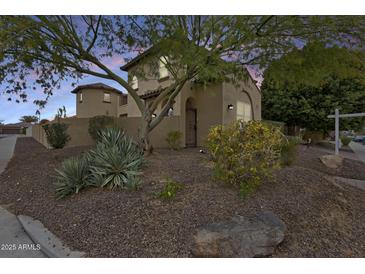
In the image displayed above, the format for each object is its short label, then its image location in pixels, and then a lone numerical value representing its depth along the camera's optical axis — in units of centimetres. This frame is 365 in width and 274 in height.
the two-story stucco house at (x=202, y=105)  1111
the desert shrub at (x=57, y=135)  1102
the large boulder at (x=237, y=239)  291
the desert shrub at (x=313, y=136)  1849
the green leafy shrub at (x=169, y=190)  382
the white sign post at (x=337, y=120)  990
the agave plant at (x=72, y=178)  439
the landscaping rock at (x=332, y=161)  812
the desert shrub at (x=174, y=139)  1028
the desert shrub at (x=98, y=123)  1134
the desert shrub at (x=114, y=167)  431
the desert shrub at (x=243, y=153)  393
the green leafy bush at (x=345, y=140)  1913
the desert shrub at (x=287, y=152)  640
